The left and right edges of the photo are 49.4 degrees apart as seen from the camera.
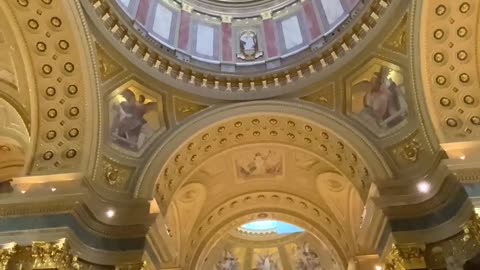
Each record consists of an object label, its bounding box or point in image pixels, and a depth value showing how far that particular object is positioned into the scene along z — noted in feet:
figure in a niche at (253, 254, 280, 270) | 73.10
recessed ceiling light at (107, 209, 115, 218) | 35.12
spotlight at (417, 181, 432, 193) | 34.37
